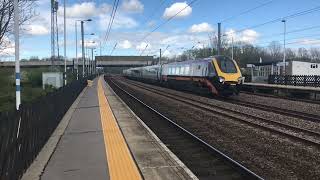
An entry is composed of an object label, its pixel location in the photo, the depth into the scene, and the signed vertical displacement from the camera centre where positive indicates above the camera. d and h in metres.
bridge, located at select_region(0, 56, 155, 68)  83.53 +5.54
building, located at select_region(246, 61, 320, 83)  30.49 +1.20
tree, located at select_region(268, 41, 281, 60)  62.32 +6.14
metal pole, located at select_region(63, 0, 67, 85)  20.19 +4.74
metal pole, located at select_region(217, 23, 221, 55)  27.88 +4.79
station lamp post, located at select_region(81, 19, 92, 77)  29.55 +4.97
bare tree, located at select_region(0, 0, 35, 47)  11.98 +2.99
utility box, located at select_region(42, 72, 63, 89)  20.69 -0.09
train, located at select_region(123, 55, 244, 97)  16.80 +0.13
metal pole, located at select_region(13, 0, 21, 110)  6.42 +0.80
